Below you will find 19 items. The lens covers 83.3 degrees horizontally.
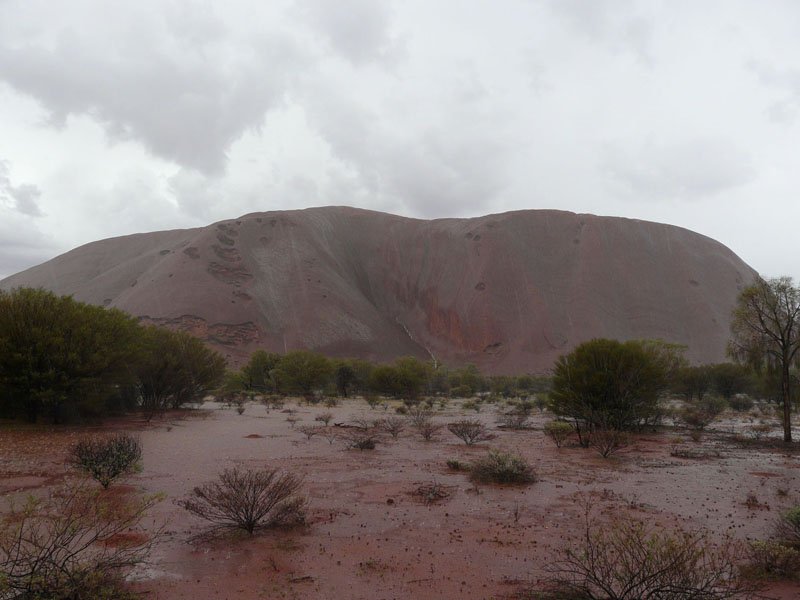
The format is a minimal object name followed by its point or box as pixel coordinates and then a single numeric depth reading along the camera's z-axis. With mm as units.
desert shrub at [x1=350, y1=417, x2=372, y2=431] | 17109
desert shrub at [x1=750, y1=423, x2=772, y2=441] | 16492
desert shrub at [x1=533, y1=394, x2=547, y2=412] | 29094
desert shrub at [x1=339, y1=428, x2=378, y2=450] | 12750
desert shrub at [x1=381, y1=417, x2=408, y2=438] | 15091
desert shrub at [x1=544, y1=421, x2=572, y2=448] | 13922
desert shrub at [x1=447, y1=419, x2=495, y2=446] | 14195
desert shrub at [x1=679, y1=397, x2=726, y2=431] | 18562
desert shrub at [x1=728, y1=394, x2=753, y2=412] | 28081
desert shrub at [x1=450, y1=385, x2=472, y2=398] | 43094
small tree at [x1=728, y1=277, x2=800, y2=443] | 14883
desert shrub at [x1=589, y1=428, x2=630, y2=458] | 12327
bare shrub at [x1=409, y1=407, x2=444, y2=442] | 14773
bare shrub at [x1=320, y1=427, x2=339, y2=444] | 14511
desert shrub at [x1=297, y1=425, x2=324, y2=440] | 14608
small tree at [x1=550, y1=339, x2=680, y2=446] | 15641
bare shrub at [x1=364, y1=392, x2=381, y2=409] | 27381
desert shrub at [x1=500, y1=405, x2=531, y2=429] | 18984
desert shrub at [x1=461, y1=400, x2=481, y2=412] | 27652
